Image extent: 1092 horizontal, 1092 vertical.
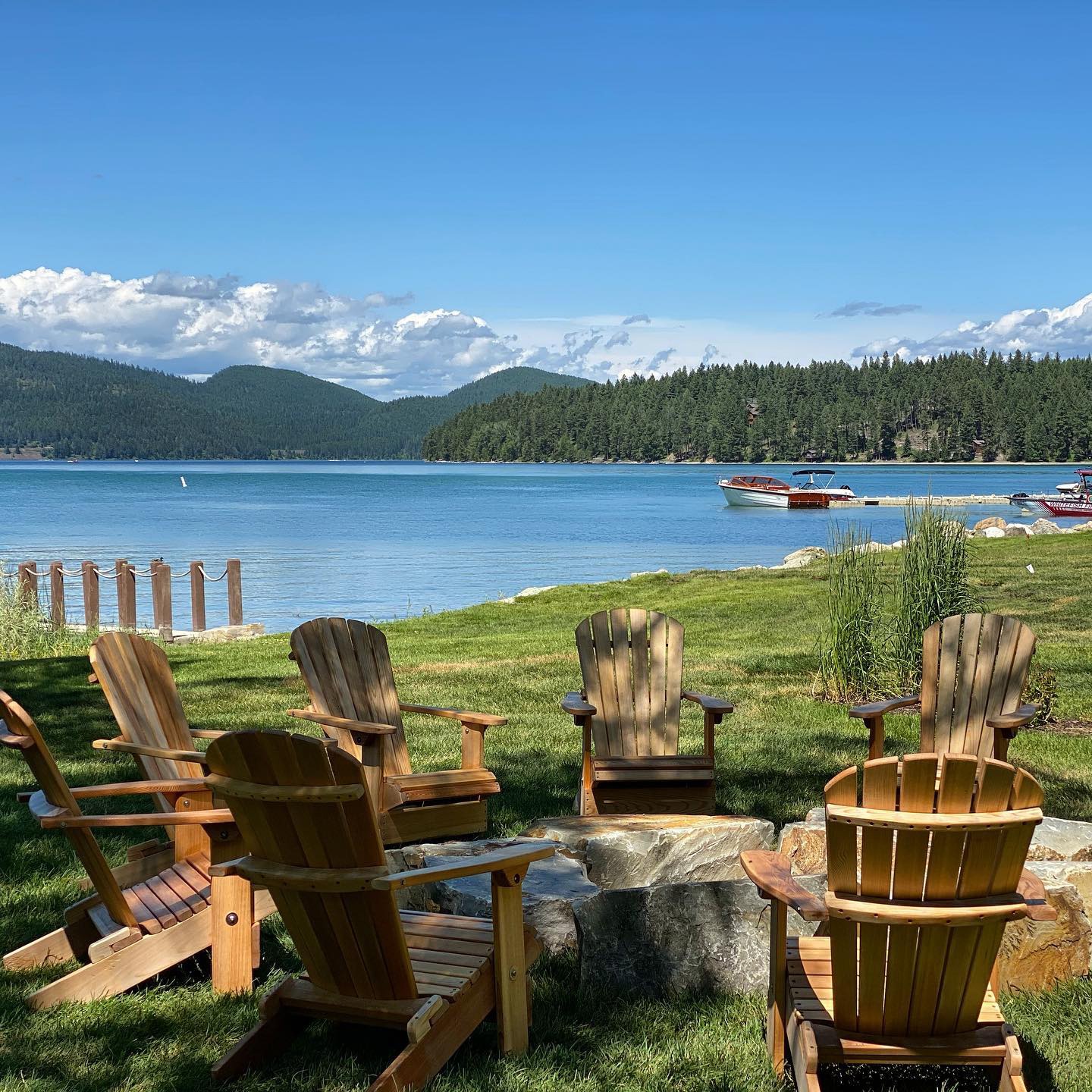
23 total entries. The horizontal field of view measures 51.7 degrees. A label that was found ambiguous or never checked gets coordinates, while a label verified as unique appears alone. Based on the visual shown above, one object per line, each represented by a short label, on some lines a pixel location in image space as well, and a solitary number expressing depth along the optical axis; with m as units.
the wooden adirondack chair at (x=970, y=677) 5.62
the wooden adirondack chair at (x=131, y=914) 3.53
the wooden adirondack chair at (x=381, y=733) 5.27
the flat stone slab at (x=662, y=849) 4.96
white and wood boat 61.62
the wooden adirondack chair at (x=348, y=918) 2.87
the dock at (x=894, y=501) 62.83
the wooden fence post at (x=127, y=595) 16.70
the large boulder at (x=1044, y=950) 3.87
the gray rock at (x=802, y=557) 25.37
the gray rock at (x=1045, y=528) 29.44
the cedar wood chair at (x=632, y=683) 6.24
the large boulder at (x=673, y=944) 3.89
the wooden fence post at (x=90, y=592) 16.67
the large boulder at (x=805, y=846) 4.86
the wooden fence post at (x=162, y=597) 16.58
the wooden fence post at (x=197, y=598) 17.34
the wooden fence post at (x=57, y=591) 15.62
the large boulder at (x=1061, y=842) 4.79
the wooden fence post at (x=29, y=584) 15.05
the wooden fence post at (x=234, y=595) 17.66
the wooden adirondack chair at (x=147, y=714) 4.14
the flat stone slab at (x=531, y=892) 4.11
